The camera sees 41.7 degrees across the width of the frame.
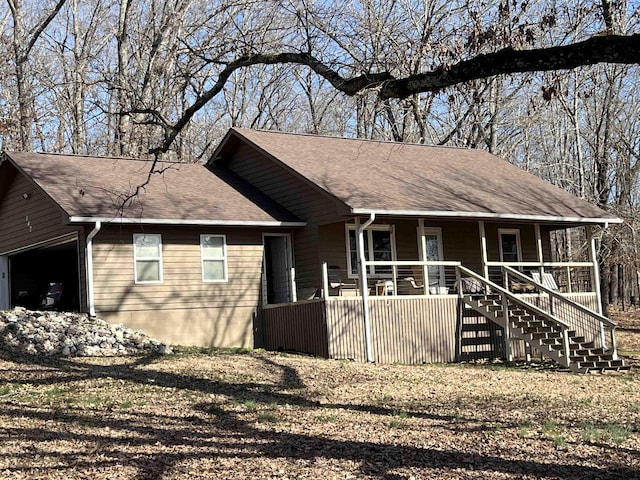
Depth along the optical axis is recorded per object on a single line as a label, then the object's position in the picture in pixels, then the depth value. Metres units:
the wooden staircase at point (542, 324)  17.58
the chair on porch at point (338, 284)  19.59
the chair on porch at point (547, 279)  21.97
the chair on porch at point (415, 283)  20.36
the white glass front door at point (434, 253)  21.70
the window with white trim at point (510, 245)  23.38
